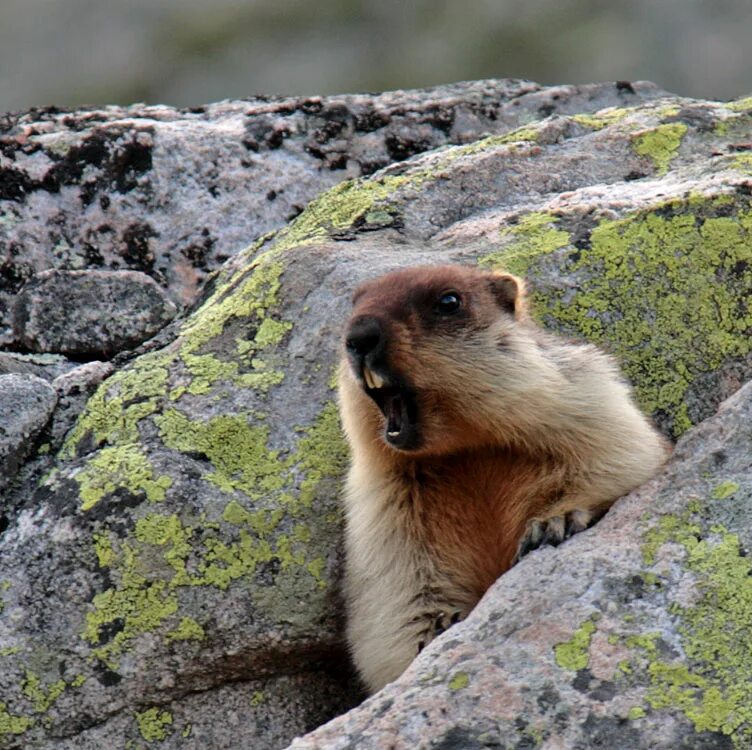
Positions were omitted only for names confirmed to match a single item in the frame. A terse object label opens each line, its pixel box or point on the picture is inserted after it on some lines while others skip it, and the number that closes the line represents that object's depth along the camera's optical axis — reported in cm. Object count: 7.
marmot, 980
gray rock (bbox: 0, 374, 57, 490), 1077
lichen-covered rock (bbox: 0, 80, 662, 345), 1423
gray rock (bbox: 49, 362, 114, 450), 1120
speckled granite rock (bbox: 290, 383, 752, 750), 778
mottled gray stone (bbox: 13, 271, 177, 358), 1274
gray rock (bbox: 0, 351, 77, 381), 1200
